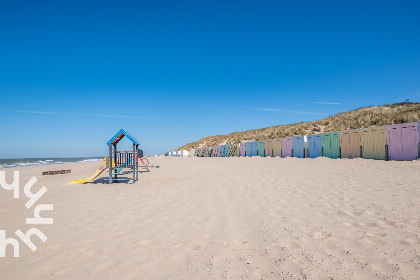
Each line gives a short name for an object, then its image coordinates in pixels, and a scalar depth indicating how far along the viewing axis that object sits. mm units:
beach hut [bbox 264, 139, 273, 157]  26656
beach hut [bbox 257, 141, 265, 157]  28361
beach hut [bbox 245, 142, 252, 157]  31491
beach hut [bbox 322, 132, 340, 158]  18594
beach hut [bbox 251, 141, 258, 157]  29797
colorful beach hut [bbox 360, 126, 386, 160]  15109
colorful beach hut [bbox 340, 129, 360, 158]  16969
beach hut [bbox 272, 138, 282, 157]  25359
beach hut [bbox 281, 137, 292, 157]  23703
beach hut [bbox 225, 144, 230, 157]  37994
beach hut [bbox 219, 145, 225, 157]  39825
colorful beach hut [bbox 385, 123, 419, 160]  13523
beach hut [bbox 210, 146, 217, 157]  44112
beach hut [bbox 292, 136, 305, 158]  22073
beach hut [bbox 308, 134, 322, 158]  20312
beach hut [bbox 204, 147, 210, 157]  47094
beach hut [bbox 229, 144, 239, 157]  35181
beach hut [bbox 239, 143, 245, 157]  33219
